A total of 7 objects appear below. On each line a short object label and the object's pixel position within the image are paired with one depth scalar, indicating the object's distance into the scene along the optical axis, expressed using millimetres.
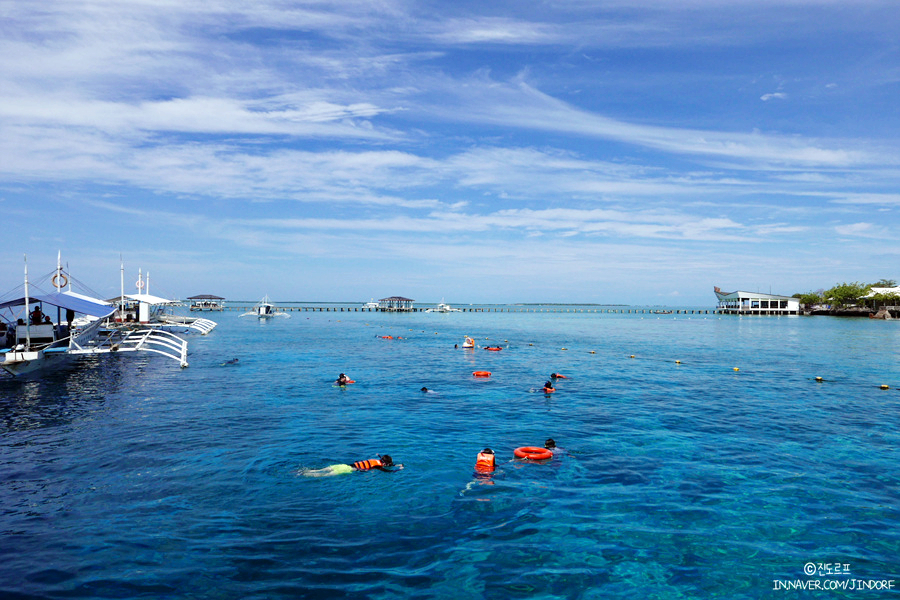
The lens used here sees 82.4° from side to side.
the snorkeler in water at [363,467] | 15195
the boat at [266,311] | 132625
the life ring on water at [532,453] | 16391
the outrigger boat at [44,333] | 30141
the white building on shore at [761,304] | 146875
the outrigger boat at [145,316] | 65450
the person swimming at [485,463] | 15289
